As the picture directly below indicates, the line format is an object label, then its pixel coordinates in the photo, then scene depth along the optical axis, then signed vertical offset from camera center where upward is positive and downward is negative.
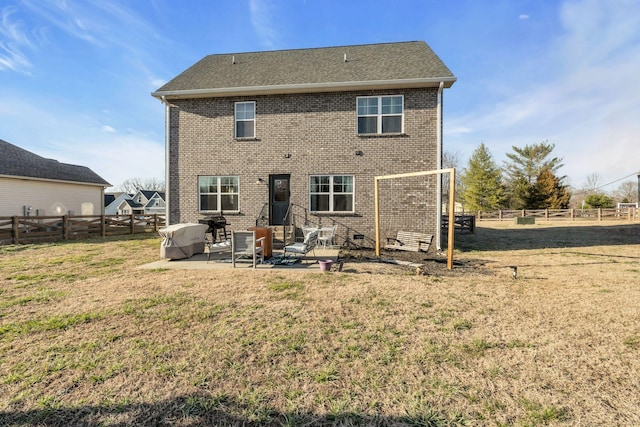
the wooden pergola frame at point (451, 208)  7.48 +0.05
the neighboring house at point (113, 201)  49.97 +1.44
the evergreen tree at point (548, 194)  35.59 +1.93
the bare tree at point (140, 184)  87.11 +7.46
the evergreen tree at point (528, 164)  41.28 +6.61
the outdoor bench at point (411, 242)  10.98 -1.18
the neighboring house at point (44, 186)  17.30 +1.50
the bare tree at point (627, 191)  53.66 +3.78
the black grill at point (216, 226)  11.51 -0.65
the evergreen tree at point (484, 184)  38.38 +3.37
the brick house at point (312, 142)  11.53 +2.76
